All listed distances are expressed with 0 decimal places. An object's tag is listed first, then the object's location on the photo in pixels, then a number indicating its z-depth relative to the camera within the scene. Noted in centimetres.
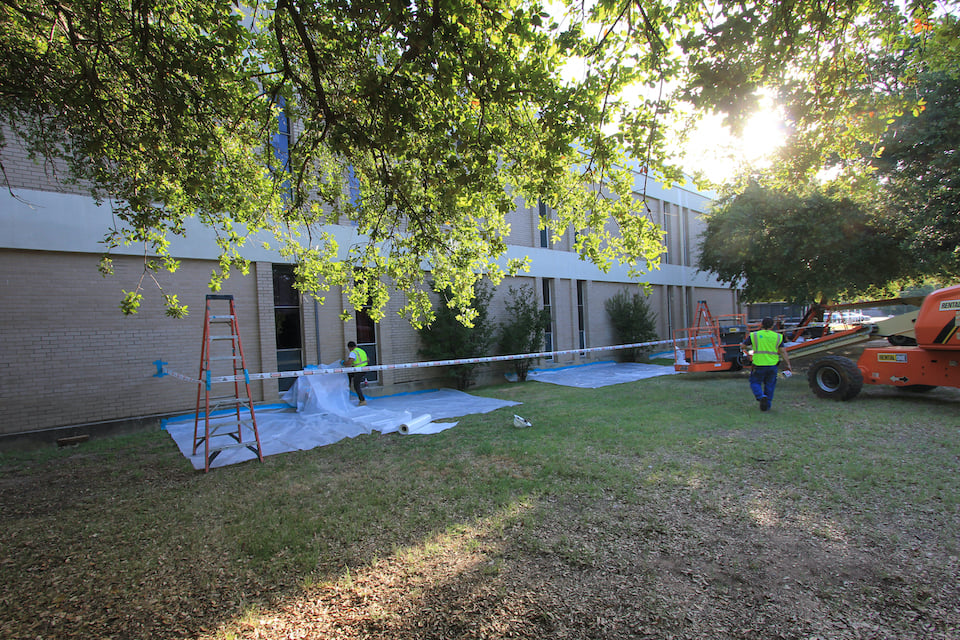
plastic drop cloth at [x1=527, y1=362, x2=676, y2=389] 1432
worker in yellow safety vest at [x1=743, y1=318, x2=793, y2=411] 823
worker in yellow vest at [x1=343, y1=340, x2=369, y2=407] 1053
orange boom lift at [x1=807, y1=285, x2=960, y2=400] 760
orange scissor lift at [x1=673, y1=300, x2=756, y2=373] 1332
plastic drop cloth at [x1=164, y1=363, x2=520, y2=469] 743
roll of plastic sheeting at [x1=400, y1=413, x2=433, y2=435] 793
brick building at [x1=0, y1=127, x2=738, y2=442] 797
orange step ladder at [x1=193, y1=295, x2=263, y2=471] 622
